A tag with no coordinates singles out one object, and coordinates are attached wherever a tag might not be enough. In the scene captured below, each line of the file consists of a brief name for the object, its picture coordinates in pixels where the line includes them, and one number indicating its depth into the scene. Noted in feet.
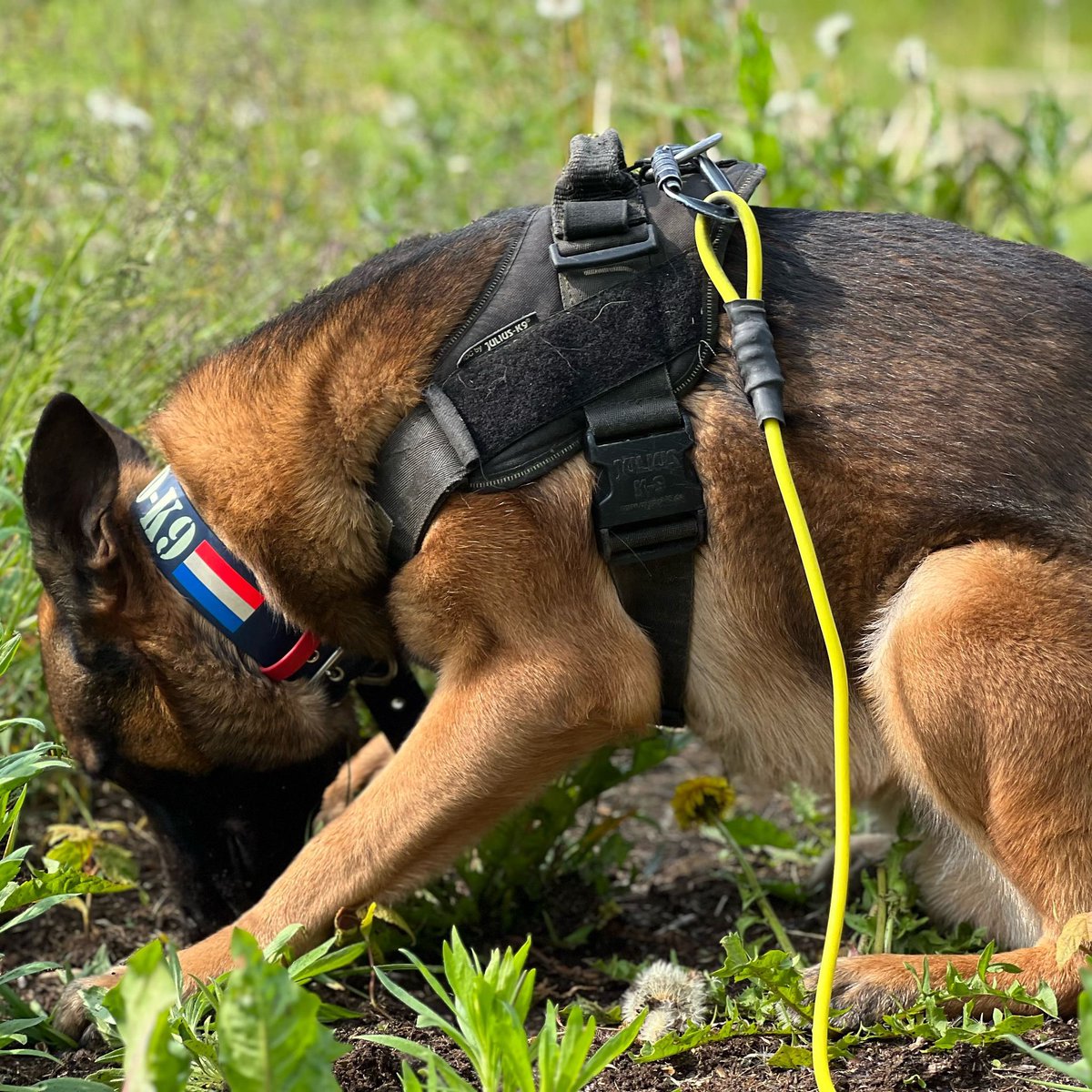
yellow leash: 6.52
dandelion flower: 9.16
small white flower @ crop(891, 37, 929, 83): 16.34
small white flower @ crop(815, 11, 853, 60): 16.22
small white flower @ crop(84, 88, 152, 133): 16.05
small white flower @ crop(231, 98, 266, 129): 18.22
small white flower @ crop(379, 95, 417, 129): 22.16
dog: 7.82
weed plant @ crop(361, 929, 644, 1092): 5.46
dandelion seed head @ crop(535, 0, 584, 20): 17.43
